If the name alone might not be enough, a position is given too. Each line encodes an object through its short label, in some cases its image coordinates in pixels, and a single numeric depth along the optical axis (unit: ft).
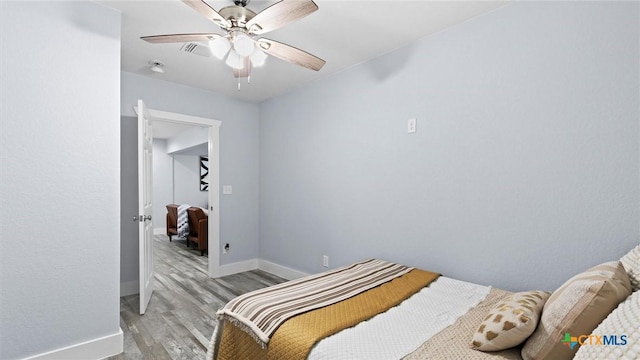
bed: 3.52
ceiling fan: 5.15
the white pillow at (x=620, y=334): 2.64
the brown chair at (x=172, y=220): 20.11
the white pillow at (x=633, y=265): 3.98
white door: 8.96
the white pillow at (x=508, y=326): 3.98
